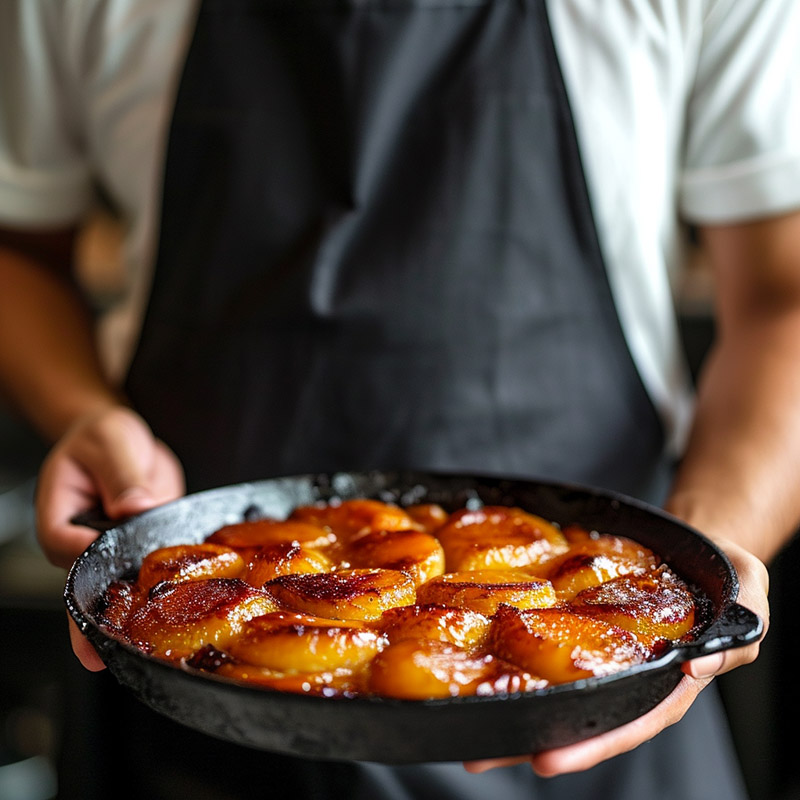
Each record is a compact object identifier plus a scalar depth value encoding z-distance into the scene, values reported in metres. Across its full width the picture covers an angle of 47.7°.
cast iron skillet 0.77
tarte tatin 0.87
